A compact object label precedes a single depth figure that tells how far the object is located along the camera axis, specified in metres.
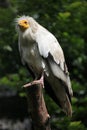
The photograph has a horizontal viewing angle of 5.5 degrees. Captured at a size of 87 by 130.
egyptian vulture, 9.86
